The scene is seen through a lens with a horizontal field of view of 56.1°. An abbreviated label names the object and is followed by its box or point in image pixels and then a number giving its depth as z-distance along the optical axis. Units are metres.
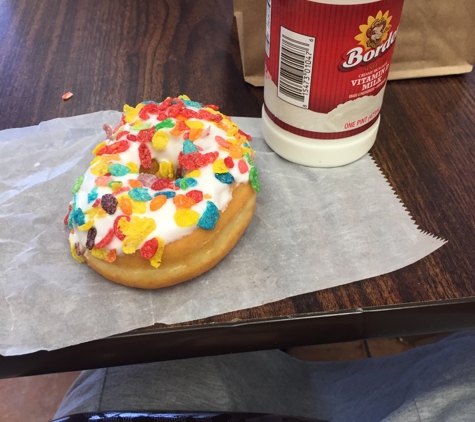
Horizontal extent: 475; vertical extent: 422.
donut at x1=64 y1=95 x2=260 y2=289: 0.42
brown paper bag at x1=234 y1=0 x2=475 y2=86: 0.62
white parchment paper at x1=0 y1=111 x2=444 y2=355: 0.43
